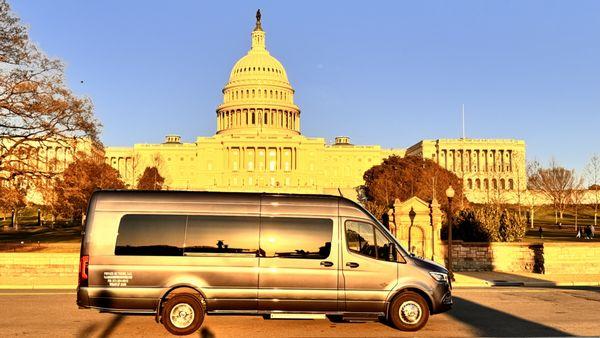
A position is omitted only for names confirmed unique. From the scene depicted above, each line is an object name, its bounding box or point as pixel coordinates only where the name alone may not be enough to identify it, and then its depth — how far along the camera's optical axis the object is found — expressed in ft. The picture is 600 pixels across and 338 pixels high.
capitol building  438.81
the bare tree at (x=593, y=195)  354.84
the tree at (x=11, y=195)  79.25
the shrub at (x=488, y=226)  96.48
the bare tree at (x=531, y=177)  309.26
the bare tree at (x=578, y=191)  267.39
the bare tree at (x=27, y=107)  80.33
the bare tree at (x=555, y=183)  264.52
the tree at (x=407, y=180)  266.36
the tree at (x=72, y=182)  84.33
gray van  34.65
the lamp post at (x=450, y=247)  70.45
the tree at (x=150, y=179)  338.30
